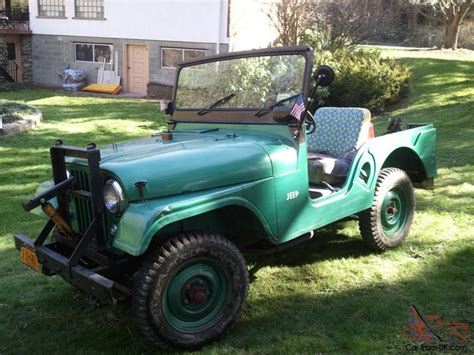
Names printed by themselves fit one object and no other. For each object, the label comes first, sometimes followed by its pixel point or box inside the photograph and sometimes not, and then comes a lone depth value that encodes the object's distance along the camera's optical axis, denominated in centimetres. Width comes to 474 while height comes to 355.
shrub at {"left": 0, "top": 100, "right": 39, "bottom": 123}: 1132
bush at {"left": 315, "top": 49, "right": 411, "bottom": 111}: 1252
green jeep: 287
